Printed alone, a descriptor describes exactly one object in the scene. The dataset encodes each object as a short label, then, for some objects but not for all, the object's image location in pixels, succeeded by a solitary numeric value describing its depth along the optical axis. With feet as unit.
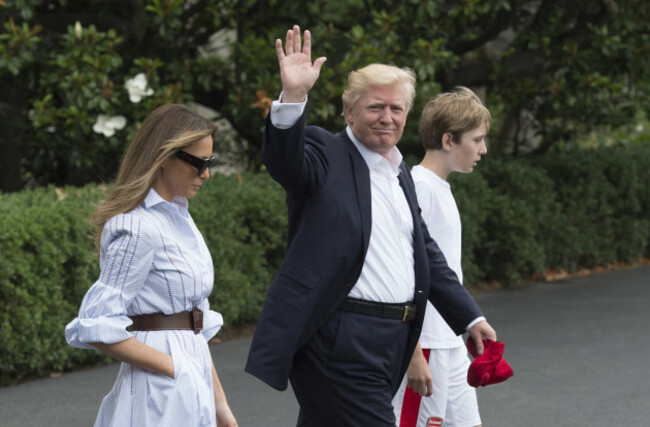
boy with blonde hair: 29.17
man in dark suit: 22.49
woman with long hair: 19.38
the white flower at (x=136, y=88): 60.59
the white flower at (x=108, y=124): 60.75
